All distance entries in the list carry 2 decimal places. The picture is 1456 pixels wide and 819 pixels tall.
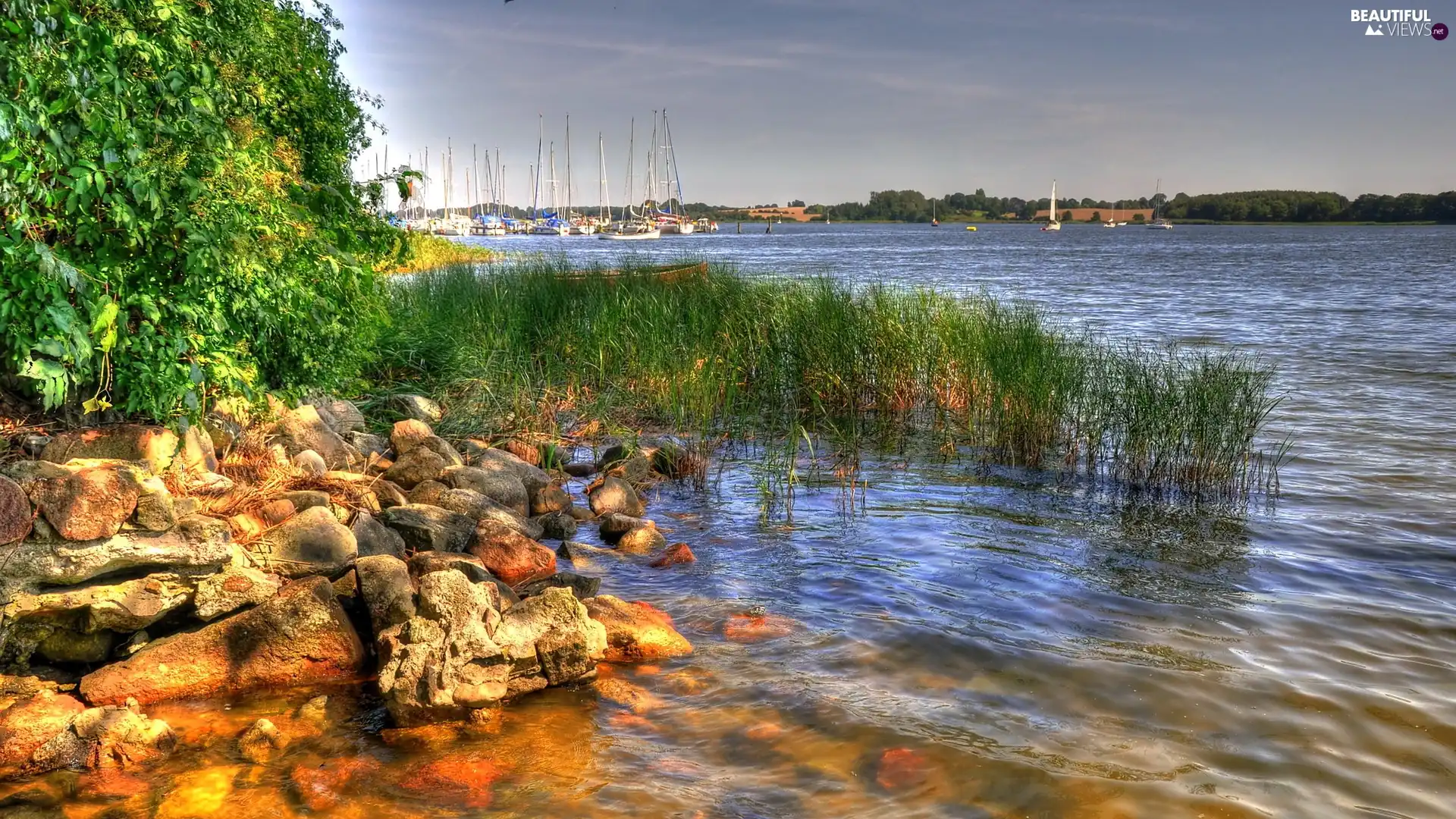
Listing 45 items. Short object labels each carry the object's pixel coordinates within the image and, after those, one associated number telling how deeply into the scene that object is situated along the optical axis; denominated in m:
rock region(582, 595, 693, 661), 5.42
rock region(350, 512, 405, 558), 6.15
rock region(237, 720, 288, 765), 4.29
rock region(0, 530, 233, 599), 4.67
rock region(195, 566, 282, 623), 5.14
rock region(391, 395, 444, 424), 9.69
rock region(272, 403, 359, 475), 7.33
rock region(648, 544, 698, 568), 7.09
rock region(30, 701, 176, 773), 4.12
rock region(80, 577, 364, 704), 4.81
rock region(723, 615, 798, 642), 5.79
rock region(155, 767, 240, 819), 3.89
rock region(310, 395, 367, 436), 8.52
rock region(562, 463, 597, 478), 9.48
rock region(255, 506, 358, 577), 5.68
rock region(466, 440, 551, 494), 8.23
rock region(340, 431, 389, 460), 8.22
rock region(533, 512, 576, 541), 7.70
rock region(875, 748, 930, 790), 4.28
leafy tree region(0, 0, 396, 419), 4.32
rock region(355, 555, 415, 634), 5.25
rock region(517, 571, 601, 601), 5.98
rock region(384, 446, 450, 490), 7.72
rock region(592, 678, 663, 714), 4.92
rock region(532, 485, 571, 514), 8.16
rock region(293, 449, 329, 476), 6.95
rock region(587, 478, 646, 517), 8.28
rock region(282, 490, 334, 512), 6.30
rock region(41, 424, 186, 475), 5.40
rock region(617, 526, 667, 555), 7.36
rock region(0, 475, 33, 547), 4.64
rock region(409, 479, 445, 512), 7.33
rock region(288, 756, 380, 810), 4.01
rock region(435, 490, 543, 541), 7.05
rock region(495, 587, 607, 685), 5.00
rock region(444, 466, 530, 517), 7.71
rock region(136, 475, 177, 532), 5.01
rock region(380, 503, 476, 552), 6.54
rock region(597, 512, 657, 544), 7.56
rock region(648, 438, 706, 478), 9.51
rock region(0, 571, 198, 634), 4.72
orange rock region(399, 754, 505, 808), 4.07
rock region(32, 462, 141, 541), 4.75
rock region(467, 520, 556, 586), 6.59
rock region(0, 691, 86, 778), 4.07
